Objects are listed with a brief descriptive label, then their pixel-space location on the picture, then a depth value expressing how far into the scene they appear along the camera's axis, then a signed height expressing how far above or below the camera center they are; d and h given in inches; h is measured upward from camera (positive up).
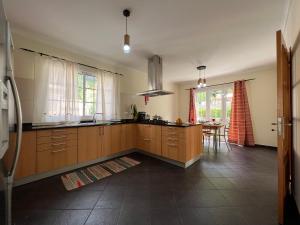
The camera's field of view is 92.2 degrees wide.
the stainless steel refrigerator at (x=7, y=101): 36.5 +3.6
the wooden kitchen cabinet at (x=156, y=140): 128.7 -23.6
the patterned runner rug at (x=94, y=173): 87.6 -41.5
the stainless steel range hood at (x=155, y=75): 137.7 +37.7
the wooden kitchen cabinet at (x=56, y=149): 91.1 -23.6
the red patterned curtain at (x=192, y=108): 236.2 +9.3
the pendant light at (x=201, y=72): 156.9 +53.0
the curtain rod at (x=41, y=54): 99.0 +44.3
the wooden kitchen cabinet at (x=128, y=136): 141.6 -22.4
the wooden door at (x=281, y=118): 54.2 -1.8
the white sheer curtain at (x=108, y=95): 140.6 +19.4
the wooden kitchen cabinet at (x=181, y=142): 111.0 -23.5
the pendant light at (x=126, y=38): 71.7 +37.7
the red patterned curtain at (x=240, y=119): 178.9 -6.8
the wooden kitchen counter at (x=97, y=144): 88.2 -24.3
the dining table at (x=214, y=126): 152.9 -13.6
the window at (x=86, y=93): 129.7 +19.3
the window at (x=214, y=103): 204.2 +15.8
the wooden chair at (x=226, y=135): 168.0 -30.9
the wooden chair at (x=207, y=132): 163.5 -21.4
